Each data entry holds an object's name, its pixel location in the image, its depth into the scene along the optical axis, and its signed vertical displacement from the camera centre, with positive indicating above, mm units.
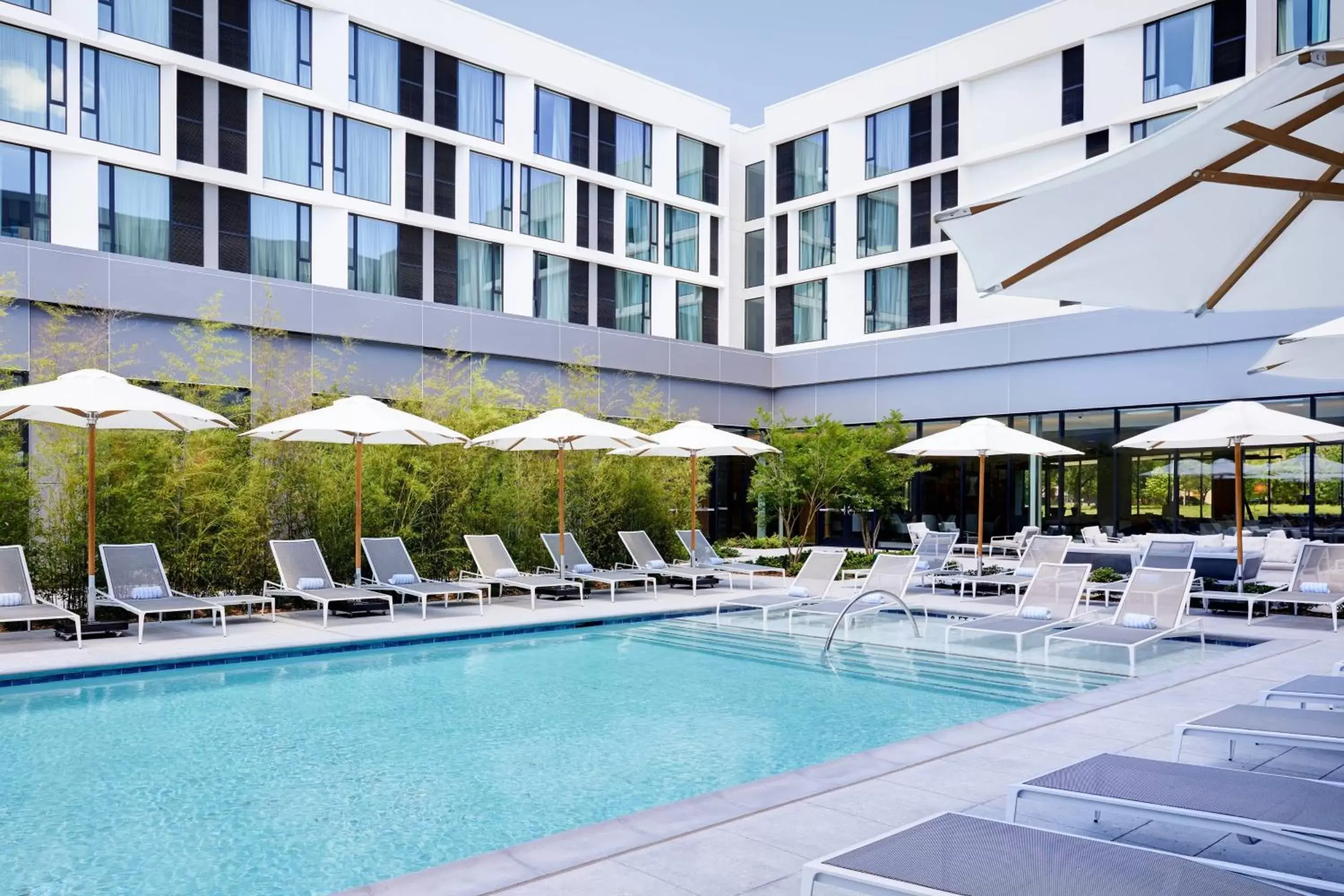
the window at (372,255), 21406 +4272
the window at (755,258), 29625 +5782
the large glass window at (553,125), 24453 +7969
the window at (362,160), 21141 +6200
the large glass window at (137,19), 18125 +7787
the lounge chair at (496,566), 12781 -1303
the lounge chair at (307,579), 11023 -1285
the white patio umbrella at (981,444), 14617 +267
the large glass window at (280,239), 20031 +4318
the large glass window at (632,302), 26500 +4113
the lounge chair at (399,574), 11734 -1305
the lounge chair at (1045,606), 9180 -1370
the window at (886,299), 25266 +4011
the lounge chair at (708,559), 15141 -1428
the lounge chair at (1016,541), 18312 -1489
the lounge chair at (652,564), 14164 -1407
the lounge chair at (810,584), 11695 -1391
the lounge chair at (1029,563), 13523 -1315
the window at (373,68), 21234 +8097
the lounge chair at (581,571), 13188 -1444
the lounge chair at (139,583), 9844 -1204
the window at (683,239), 27766 +5997
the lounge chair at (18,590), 9070 -1169
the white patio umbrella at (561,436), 12773 +318
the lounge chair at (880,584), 10578 -1296
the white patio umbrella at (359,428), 11141 +349
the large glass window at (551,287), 24484 +4142
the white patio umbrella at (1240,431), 12047 +386
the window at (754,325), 29438 +3901
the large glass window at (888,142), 25078 +7810
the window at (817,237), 26969 +5884
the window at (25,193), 17344 +4487
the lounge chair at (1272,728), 4434 -1181
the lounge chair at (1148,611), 8539 -1294
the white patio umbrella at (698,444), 14711 +257
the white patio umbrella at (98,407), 9086 +477
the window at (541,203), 24312 +6101
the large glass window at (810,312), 27078 +3944
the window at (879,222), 25422 +5933
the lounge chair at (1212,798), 3234 -1155
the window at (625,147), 25828 +7910
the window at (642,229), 26781 +6031
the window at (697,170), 27750 +7861
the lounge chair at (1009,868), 2789 -1138
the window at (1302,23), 18156 +7758
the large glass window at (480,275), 23266 +4205
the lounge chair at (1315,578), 10953 -1246
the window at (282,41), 19766 +8077
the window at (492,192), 23422 +6124
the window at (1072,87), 21797 +7905
